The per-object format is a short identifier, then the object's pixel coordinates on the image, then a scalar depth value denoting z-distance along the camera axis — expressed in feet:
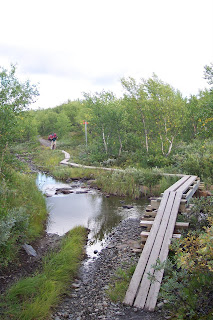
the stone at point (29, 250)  18.89
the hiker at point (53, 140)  88.63
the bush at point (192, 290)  10.34
